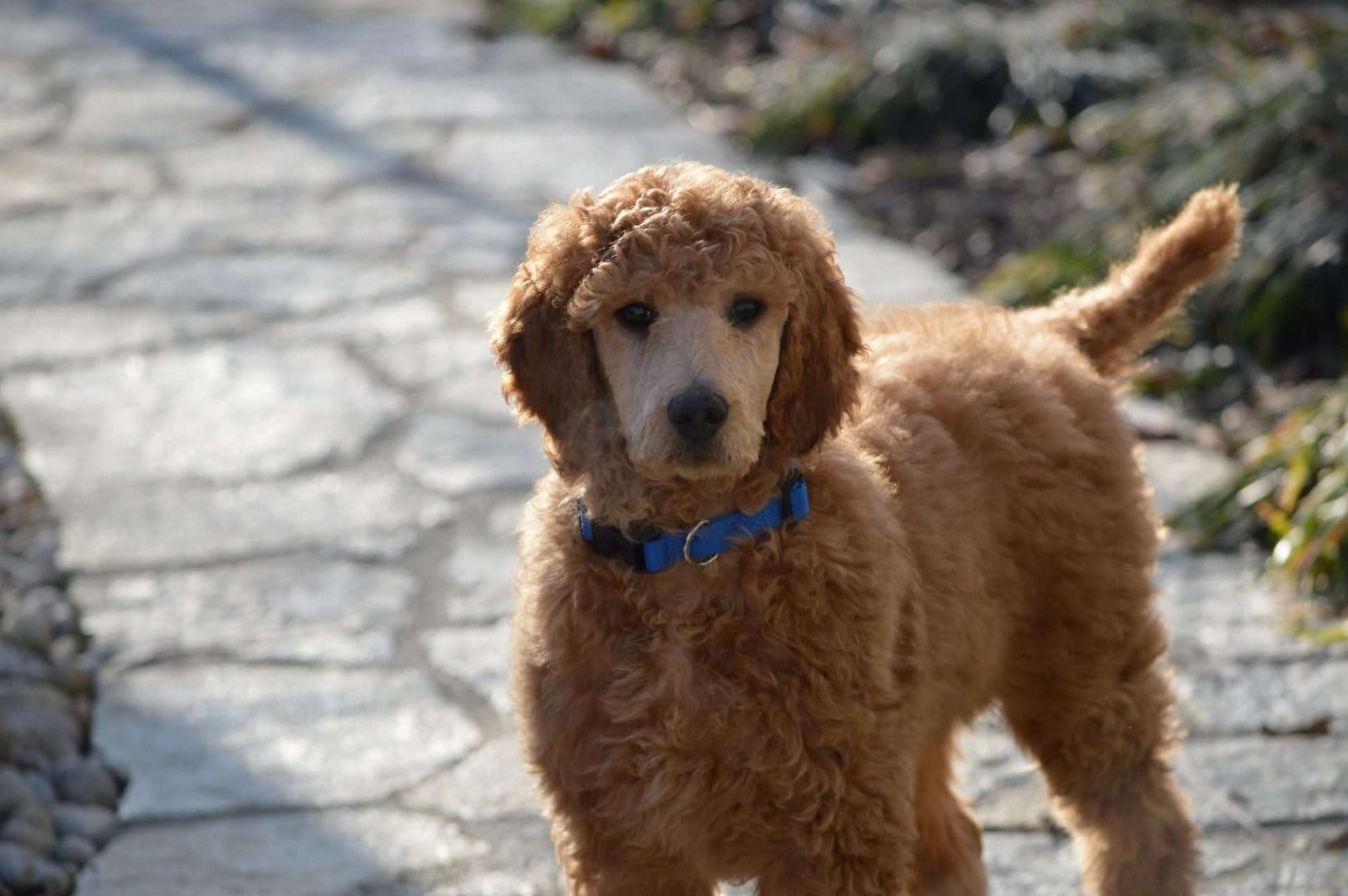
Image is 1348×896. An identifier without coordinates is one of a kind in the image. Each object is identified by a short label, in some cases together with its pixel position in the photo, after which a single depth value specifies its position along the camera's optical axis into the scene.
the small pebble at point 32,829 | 3.66
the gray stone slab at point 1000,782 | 3.83
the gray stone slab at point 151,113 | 8.77
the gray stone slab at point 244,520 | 5.04
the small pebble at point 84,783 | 3.91
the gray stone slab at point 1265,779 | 3.73
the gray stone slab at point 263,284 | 6.86
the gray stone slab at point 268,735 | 3.94
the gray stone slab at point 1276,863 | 3.47
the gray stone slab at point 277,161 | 8.18
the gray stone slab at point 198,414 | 5.58
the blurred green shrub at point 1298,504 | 4.52
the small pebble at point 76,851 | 3.68
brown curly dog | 2.74
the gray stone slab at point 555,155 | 7.85
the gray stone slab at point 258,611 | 4.53
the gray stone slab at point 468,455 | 5.44
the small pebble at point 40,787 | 3.83
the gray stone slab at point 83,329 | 6.34
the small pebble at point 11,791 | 3.76
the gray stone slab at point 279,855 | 3.58
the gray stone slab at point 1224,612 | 4.36
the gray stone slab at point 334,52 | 9.79
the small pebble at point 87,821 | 3.76
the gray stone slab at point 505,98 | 8.95
